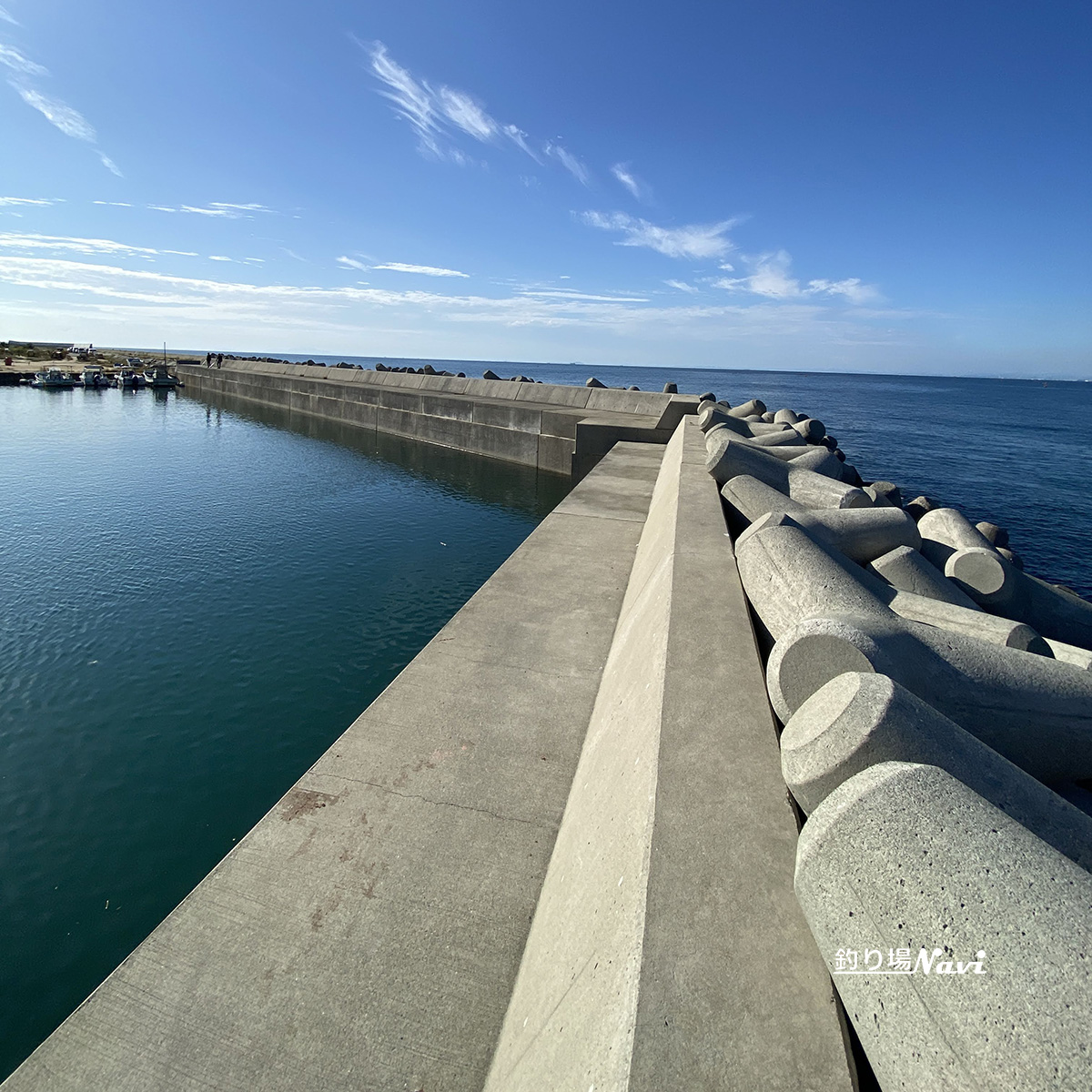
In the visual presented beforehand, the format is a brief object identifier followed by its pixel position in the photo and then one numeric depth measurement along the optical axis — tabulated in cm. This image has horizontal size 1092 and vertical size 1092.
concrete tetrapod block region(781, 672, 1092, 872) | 176
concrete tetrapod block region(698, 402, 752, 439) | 1105
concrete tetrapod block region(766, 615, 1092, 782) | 247
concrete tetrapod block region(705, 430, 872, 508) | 703
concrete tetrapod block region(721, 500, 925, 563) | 562
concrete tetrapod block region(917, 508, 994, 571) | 721
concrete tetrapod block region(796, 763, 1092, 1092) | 110
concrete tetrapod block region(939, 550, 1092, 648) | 643
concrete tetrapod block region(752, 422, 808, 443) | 1053
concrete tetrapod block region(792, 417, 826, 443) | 1272
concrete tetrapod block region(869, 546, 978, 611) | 530
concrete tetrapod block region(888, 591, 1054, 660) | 395
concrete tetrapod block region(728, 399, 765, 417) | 1553
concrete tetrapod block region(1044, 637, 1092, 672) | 387
